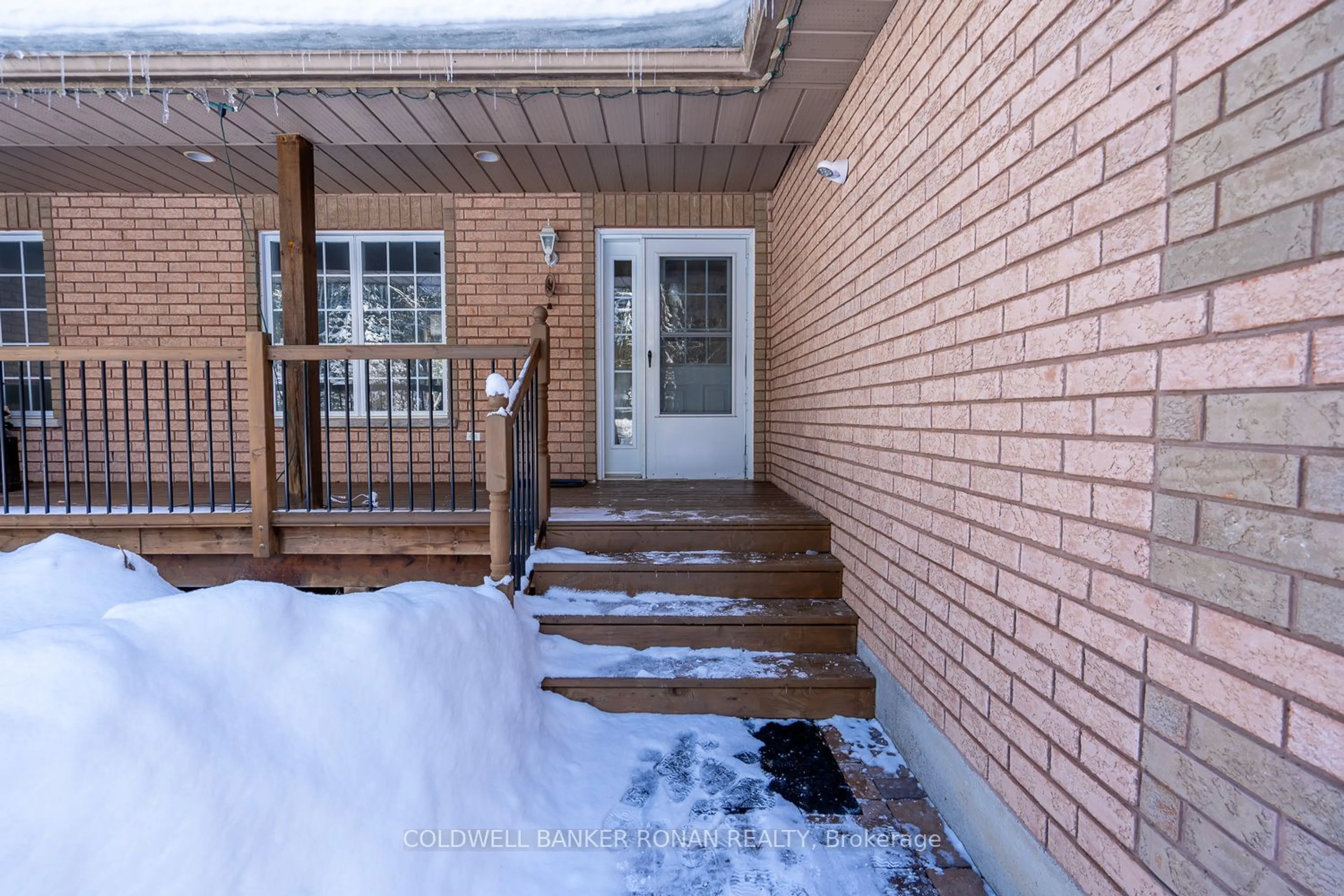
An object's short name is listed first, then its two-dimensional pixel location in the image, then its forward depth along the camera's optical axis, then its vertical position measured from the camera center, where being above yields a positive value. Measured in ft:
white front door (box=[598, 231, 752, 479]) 16.69 +1.54
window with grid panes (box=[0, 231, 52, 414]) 16.57 +2.92
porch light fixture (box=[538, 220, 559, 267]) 16.08 +4.35
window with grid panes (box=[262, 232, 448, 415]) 16.61 +3.01
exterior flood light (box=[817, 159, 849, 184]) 9.80 +3.88
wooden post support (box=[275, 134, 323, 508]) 11.71 +2.27
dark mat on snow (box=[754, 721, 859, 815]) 6.64 -4.16
